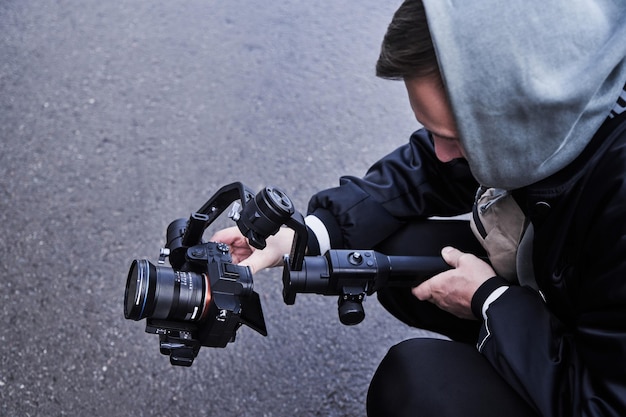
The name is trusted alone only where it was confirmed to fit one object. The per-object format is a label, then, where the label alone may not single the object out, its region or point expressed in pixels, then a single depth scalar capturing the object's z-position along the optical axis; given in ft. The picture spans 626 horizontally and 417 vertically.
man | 3.25
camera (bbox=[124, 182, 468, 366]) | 3.77
